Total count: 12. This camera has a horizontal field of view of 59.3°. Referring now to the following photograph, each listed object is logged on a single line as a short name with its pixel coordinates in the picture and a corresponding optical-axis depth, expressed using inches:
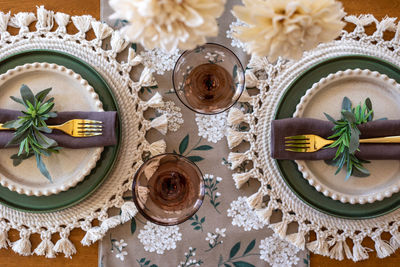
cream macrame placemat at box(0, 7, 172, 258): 32.4
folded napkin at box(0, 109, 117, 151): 30.3
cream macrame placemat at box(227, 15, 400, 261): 32.2
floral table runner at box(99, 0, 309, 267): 32.7
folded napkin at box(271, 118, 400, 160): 29.8
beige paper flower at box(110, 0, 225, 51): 18.8
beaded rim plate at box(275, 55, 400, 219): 31.1
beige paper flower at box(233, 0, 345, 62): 20.1
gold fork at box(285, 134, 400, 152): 30.0
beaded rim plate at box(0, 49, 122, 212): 31.2
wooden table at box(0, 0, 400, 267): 32.9
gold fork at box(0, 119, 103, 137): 30.4
